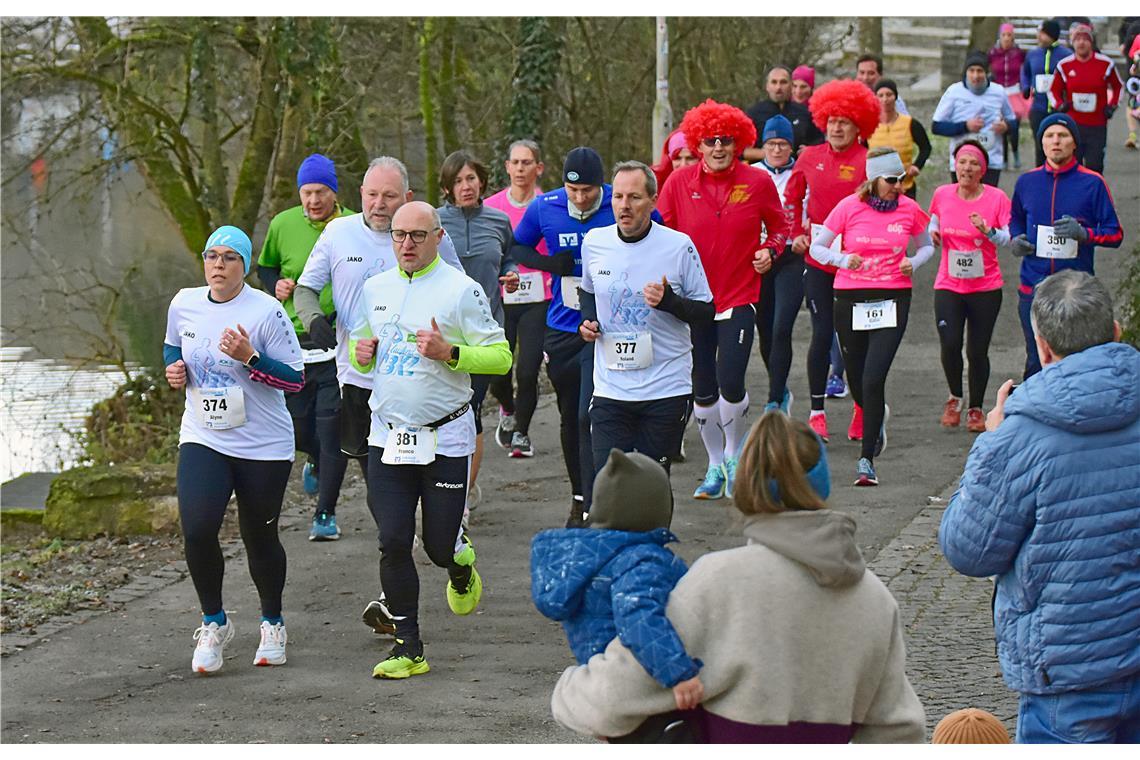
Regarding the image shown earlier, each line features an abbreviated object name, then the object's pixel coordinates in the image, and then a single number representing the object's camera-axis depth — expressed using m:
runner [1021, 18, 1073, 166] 19.52
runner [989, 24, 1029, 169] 21.73
